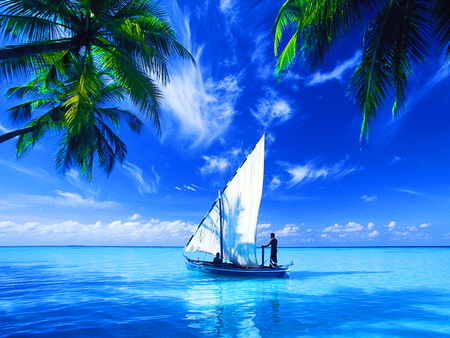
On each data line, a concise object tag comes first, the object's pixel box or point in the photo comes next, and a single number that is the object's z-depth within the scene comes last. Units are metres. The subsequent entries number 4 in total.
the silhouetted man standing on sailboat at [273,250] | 16.44
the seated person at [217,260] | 17.34
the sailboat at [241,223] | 16.47
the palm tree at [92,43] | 7.79
